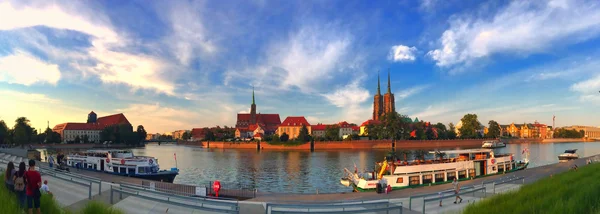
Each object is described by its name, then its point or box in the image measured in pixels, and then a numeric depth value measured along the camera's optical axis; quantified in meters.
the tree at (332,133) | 161.00
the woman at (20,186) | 9.97
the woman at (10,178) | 10.92
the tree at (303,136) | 152.09
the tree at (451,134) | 179.25
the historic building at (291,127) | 193.25
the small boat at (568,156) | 66.81
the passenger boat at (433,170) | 32.38
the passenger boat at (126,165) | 43.59
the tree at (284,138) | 159.23
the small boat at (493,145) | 129.10
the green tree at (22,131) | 113.56
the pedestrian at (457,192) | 18.84
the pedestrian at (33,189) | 9.53
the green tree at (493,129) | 192.70
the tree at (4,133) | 114.48
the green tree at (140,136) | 185.62
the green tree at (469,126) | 181.68
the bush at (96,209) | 8.27
